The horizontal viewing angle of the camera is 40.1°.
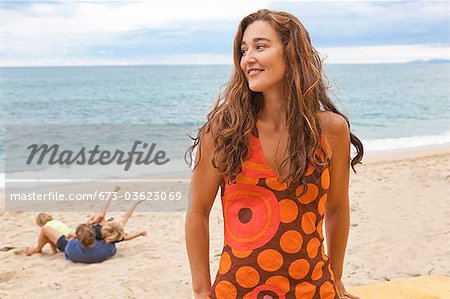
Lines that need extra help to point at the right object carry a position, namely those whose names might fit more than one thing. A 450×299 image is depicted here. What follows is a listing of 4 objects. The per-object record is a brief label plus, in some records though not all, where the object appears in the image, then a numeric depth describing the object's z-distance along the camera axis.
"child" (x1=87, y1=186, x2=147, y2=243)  5.71
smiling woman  1.87
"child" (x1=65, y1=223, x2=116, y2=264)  5.47
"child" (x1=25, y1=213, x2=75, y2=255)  5.78
